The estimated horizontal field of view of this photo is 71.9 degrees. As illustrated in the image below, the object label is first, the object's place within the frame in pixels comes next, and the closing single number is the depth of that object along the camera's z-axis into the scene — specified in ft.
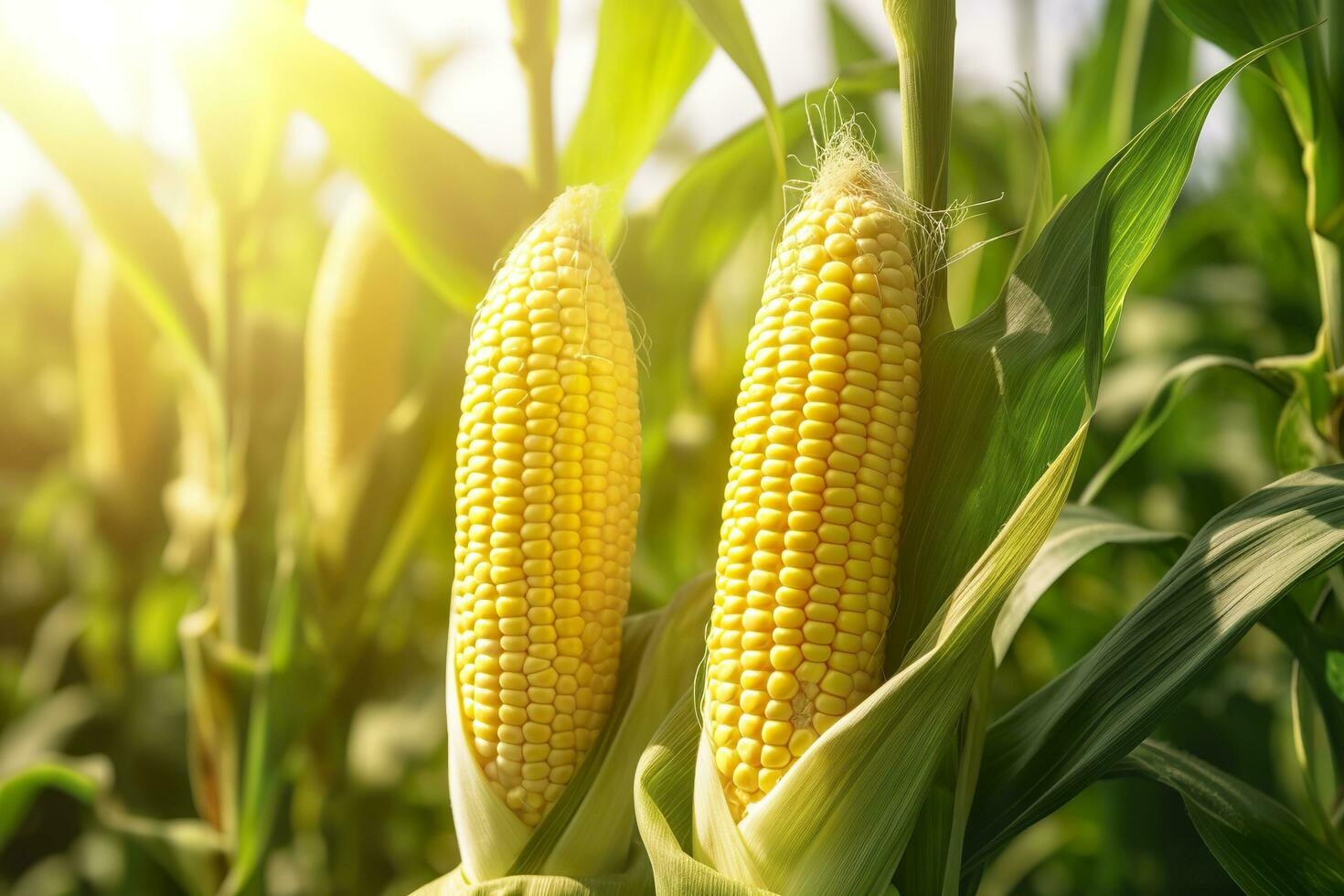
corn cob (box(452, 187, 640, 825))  1.86
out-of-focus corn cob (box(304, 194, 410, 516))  3.66
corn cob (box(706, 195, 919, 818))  1.63
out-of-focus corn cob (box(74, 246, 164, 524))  5.34
